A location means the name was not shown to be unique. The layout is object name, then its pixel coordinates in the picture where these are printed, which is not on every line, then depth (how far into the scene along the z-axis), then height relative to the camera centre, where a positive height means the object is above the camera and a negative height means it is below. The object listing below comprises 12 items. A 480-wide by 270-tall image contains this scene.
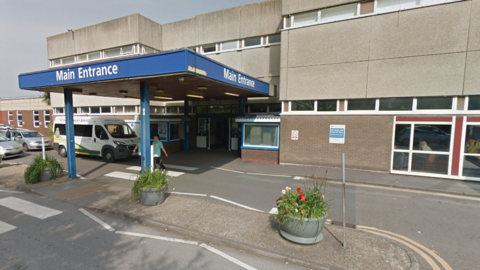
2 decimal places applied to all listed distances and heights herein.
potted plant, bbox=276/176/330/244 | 3.76 -1.63
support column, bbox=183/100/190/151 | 15.18 -1.16
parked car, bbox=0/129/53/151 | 15.23 -1.46
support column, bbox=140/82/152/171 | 6.68 -0.07
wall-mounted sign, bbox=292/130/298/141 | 10.42 -0.66
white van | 11.08 -1.03
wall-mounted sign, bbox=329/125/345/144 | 9.57 -0.53
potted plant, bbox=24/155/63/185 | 7.42 -1.83
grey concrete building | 7.93 +1.58
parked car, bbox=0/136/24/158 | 12.41 -1.79
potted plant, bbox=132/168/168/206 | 5.48 -1.70
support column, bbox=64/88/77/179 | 8.11 -0.60
